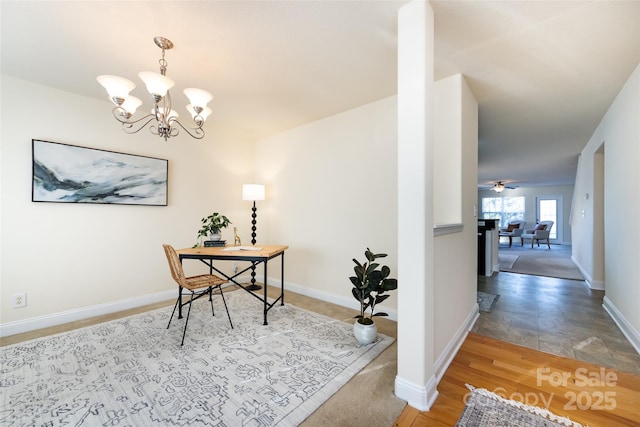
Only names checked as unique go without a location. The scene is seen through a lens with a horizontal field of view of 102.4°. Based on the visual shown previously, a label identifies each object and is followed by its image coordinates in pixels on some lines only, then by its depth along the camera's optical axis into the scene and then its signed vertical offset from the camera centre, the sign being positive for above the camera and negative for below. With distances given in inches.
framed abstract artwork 98.3 +15.9
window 425.4 +13.3
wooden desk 100.2 -16.0
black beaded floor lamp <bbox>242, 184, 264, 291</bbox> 141.5 +11.7
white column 57.1 +2.5
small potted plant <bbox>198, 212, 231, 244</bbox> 119.8 -6.5
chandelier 66.4 +33.0
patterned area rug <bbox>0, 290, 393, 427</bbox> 55.5 -42.9
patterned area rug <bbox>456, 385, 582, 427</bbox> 53.3 -43.0
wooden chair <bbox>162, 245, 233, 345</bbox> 89.0 -22.1
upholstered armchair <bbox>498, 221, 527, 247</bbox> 362.7 -20.0
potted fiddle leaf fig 81.9 -23.4
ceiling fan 316.5 +37.9
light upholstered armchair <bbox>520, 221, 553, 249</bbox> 345.4 -22.8
